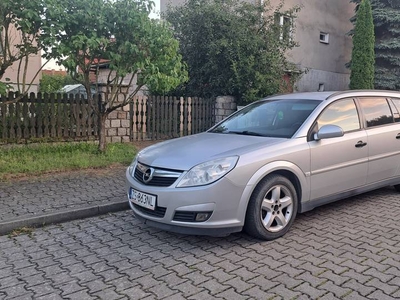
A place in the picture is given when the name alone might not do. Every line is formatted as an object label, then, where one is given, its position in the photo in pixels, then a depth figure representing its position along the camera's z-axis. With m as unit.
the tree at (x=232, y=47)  11.18
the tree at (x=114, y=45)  6.67
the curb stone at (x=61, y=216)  4.31
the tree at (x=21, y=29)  6.23
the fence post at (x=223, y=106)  11.39
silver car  3.63
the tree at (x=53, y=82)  19.08
